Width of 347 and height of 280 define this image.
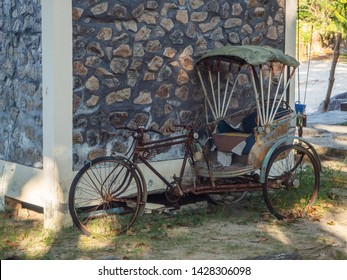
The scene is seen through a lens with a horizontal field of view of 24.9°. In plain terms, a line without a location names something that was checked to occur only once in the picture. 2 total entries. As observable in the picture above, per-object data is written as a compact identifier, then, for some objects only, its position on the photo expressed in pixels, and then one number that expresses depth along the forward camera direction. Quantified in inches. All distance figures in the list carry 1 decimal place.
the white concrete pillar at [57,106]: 308.5
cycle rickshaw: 316.5
